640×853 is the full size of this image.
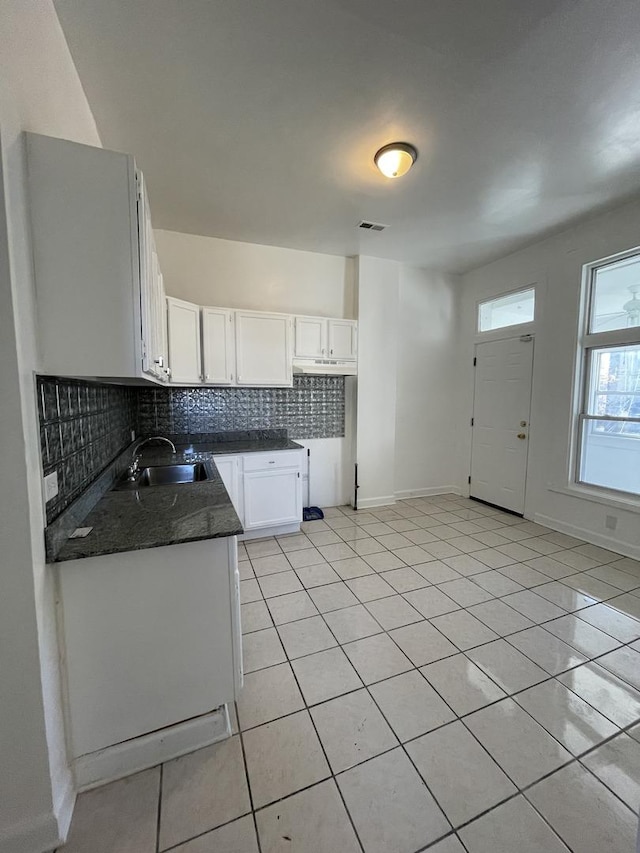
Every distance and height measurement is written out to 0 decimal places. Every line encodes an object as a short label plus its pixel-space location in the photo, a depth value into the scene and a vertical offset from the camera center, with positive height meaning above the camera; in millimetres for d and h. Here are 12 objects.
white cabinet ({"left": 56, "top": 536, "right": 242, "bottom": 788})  1175 -947
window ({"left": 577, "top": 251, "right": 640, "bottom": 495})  2830 +161
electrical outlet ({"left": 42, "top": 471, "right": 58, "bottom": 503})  1107 -304
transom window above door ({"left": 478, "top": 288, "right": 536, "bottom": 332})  3678 +1019
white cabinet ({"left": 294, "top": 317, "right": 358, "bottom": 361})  3436 +618
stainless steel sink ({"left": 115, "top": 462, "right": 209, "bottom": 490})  2405 -565
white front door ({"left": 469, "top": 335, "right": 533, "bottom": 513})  3707 -279
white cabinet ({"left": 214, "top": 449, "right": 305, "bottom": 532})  3039 -831
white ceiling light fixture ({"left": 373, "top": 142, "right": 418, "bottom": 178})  2051 +1478
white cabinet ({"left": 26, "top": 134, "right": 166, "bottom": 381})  1072 +469
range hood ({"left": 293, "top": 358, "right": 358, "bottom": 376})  3449 +319
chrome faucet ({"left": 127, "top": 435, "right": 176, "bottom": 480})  2299 -491
